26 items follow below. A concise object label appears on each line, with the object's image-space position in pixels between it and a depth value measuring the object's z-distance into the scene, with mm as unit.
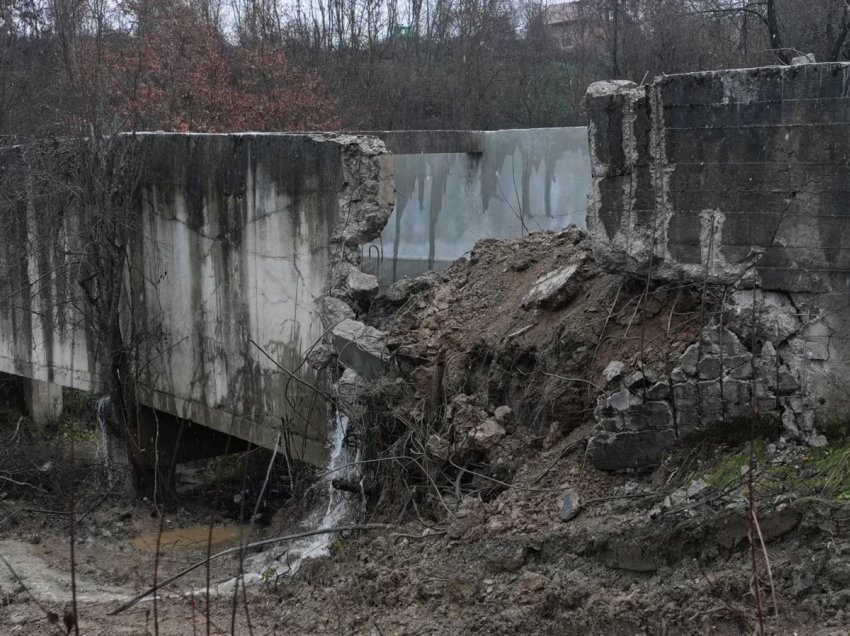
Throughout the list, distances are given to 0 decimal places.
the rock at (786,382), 5406
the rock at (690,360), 5539
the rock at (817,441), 5254
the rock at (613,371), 5789
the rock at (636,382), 5642
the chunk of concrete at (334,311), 7918
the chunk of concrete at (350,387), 7348
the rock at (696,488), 5051
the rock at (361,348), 7402
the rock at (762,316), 5441
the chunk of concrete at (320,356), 7877
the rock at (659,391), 5578
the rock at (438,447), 6402
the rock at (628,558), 4914
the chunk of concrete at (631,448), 5625
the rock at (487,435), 6309
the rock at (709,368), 5478
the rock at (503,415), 6477
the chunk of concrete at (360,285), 7926
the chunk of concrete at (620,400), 5668
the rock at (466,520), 5703
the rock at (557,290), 6773
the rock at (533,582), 5023
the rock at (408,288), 8062
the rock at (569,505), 5480
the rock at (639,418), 5602
